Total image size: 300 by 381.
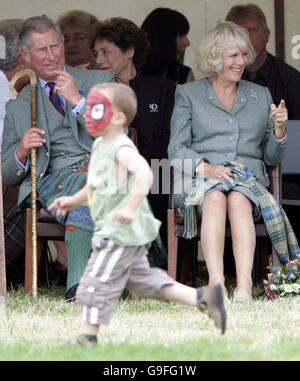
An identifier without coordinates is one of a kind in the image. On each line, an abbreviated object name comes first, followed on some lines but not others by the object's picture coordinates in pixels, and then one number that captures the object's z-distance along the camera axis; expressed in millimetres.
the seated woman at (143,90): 14992
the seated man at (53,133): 13109
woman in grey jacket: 12922
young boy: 9445
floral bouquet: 13023
